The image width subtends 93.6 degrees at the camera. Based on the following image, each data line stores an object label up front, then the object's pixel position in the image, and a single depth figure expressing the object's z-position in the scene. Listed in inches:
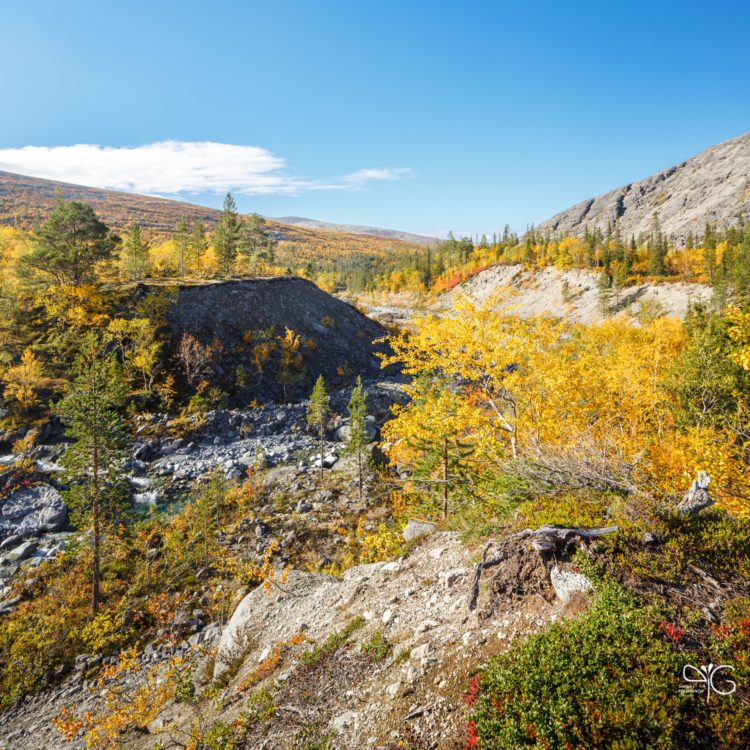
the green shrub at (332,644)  298.5
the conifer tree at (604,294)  2940.5
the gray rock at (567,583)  224.5
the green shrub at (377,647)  265.3
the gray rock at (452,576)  308.5
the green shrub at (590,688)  143.3
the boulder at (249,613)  398.9
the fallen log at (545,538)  244.4
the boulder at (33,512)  737.6
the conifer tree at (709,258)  2689.5
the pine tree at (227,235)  2155.5
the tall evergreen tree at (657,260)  3075.8
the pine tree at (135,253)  1809.8
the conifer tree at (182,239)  1965.3
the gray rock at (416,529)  473.5
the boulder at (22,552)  672.4
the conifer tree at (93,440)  540.7
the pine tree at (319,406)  1106.8
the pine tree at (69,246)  1307.8
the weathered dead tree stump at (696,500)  269.4
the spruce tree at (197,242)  2182.3
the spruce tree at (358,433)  930.1
